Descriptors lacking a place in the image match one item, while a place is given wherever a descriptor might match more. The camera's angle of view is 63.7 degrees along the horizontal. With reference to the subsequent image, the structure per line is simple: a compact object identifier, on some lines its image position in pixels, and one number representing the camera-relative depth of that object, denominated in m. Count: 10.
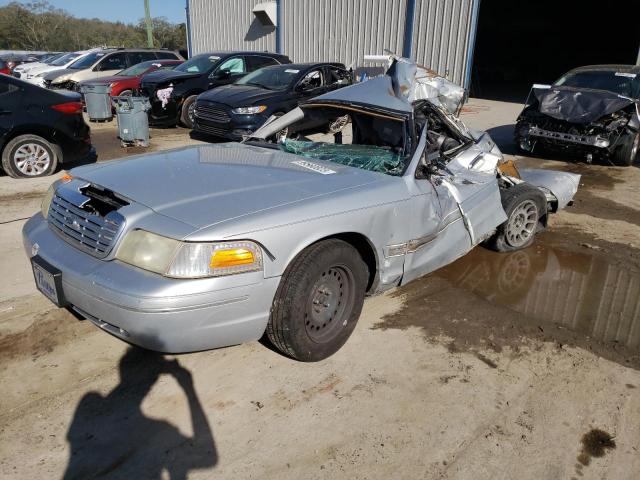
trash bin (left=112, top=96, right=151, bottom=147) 9.38
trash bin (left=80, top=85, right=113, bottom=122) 11.65
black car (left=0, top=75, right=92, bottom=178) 6.84
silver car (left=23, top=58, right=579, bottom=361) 2.54
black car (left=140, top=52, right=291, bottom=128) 11.41
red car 13.09
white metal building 15.09
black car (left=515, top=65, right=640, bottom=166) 8.34
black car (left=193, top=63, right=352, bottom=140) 9.22
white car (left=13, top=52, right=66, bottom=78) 18.14
